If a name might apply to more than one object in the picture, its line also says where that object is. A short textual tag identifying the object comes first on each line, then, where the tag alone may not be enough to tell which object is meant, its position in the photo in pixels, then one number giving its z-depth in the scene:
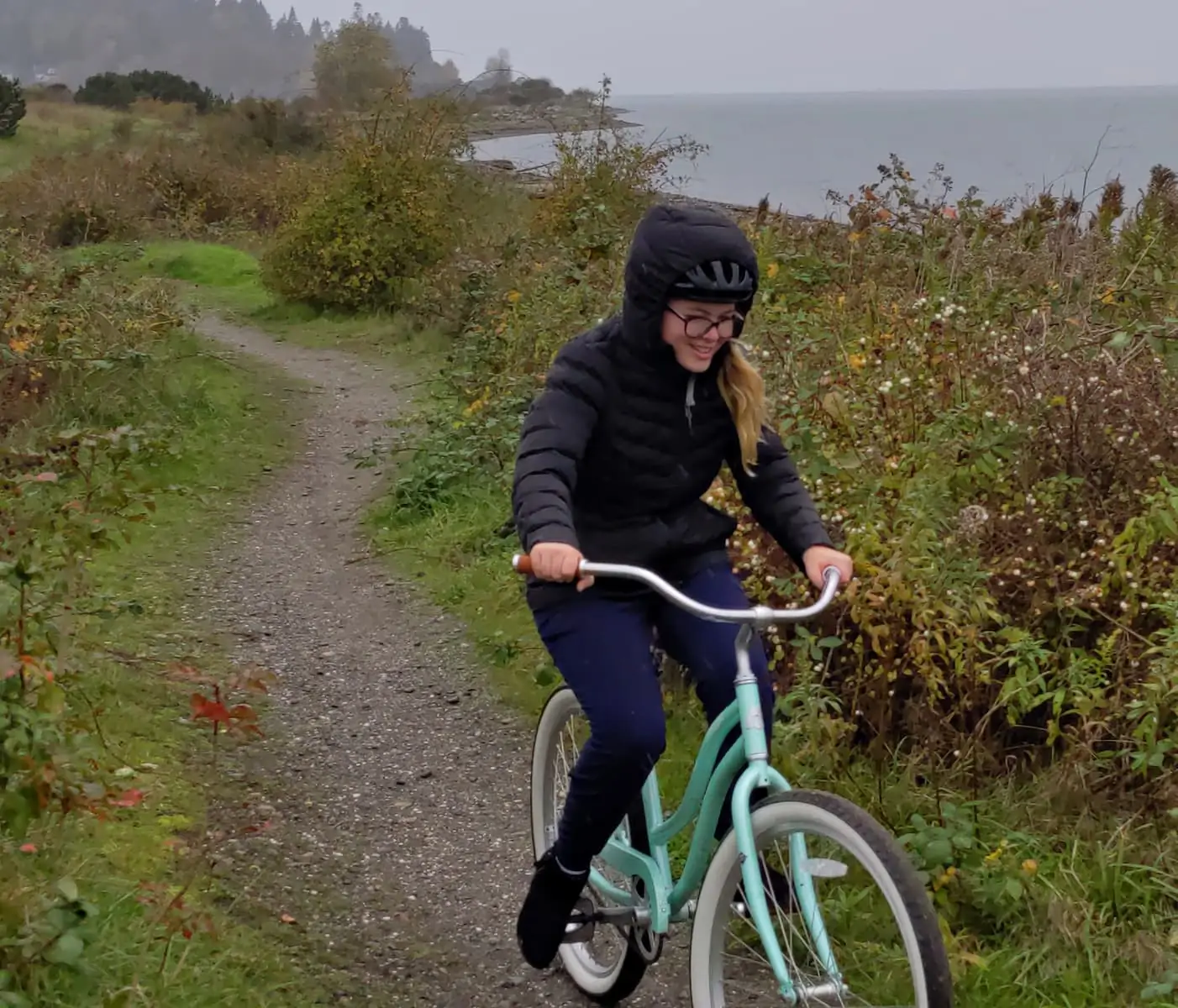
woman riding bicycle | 2.81
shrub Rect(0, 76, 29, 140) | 38.06
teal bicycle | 2.31
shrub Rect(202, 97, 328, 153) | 30.89
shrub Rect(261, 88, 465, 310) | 15.73
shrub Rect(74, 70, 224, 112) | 50.41
